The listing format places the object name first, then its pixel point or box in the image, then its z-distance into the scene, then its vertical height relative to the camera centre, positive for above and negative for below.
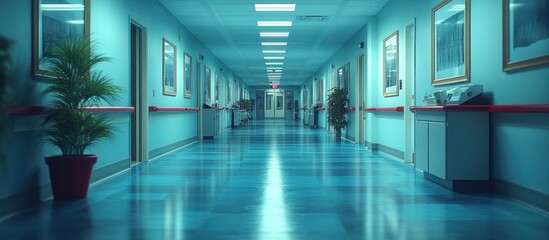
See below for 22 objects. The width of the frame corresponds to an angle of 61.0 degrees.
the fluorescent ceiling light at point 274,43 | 13.93 +2.22
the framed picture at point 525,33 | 3.77 +0.71
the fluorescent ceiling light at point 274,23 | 10.57 +2.16
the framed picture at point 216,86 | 16.97 +1.16
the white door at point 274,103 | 42.53 +1.31
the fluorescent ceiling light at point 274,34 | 12.08 +2.19
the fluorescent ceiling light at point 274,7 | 8.85 +2.13
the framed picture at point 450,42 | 5.30 +0.92
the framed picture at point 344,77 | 13.49 +1.24
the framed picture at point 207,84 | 14.36 +1.08
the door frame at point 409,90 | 7.63 +0.44
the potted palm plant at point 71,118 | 4.26 +0.00
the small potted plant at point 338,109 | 13.80 +0.24
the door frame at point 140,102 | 7.71 +0.27
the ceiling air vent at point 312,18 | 9.92 +2.13
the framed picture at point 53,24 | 4.13 +0.94
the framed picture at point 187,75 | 11.00 +1.03
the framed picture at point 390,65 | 8.38 +0.97
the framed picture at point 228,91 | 22.18 +1.27
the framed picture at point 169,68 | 8.93 +1.01
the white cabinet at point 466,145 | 4.79 -0.30
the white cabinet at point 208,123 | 13.53 -0.15
